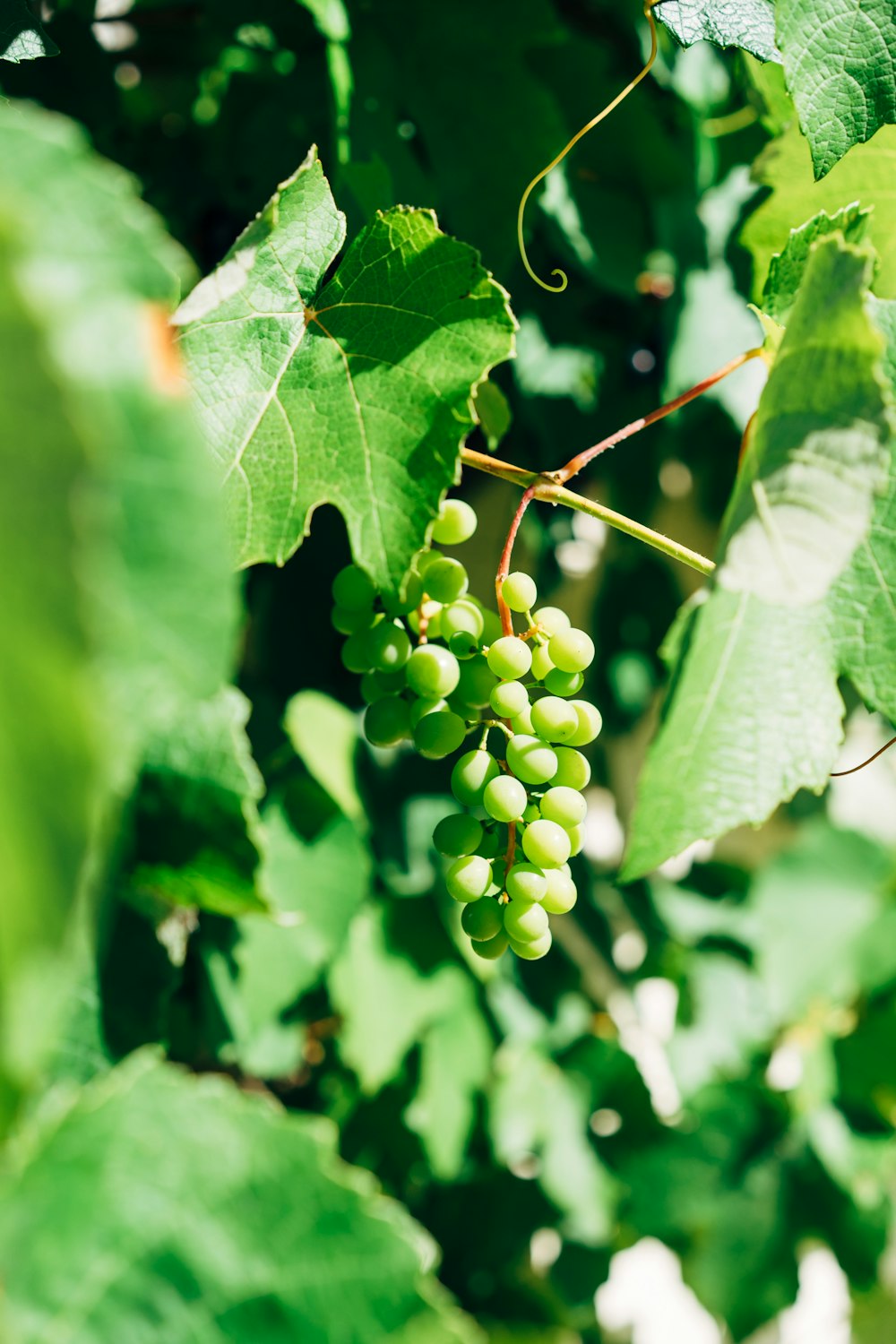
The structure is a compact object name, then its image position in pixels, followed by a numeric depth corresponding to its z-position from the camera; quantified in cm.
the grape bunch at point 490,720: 57
